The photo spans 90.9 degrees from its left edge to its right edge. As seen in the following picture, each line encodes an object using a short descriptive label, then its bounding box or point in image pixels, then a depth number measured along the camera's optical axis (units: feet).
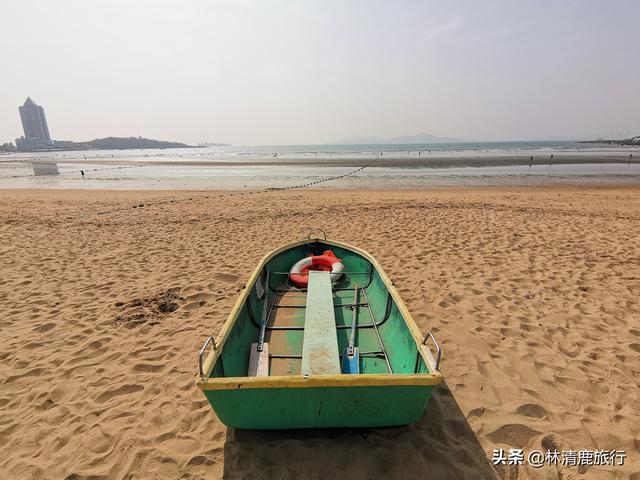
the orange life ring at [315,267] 20.07
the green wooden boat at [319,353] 8.56
